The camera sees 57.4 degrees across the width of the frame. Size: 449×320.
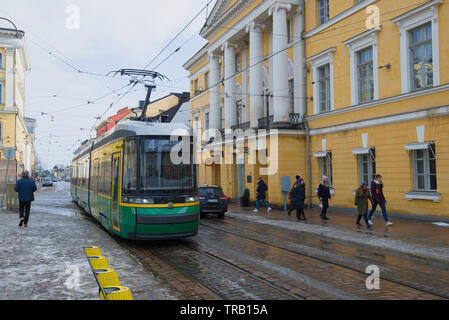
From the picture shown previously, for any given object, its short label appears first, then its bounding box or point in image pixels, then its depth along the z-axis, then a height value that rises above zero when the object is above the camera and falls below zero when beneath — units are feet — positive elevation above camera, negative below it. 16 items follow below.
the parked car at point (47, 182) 214.10 -2.96
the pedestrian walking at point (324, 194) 53.52 -2.45
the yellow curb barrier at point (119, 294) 17.19 -4.98
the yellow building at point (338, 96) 50.88 +12.81
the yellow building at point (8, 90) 160.35 +34.36
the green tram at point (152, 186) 31.63 -0.76
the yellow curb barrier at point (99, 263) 24.15 -5.20
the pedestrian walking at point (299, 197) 53.67 -2.83
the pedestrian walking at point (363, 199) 45.57 -2.65
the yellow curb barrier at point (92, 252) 28.14 -5.19
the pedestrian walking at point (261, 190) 67.36 -2.43
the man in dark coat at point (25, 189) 43.46 -1.29
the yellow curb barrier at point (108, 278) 20.18 -5.10
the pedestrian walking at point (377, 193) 45.14 -1.97
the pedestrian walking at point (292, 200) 54.78 -3.35
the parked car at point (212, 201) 58.39 -3.58
